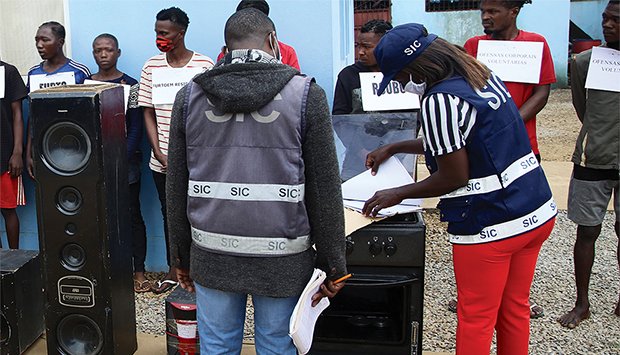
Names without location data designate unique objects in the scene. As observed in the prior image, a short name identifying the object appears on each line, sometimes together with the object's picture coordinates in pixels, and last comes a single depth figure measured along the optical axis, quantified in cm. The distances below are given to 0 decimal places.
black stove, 242
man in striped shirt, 389
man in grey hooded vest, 191
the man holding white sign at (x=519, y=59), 333
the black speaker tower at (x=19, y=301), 310
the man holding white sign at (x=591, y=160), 337
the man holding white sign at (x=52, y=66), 412
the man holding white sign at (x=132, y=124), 415
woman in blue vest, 213
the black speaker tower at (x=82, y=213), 260
